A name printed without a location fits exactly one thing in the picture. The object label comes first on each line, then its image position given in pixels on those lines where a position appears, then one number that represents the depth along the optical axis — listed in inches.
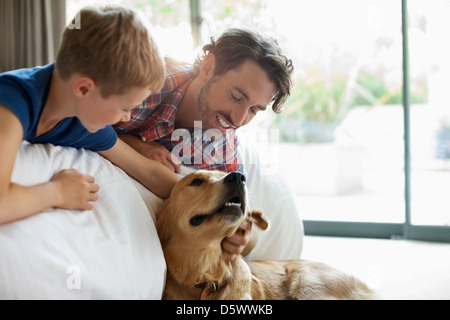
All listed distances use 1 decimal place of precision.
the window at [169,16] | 128.3
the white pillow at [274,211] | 65.7
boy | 35.2
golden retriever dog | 47.1
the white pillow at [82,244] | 34.0
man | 58.7
